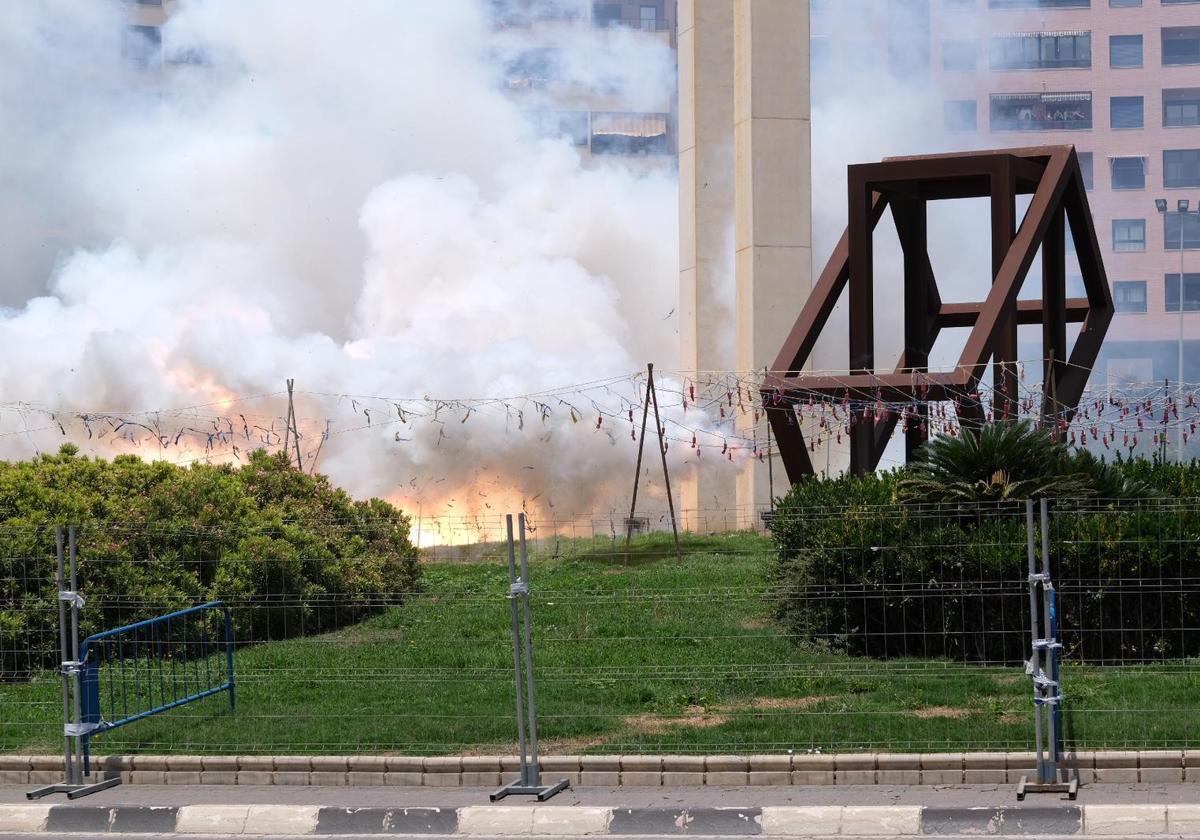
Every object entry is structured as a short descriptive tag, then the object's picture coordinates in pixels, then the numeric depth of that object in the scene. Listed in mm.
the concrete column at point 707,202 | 32219
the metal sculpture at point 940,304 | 17484
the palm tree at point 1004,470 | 13219
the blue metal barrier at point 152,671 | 10727
